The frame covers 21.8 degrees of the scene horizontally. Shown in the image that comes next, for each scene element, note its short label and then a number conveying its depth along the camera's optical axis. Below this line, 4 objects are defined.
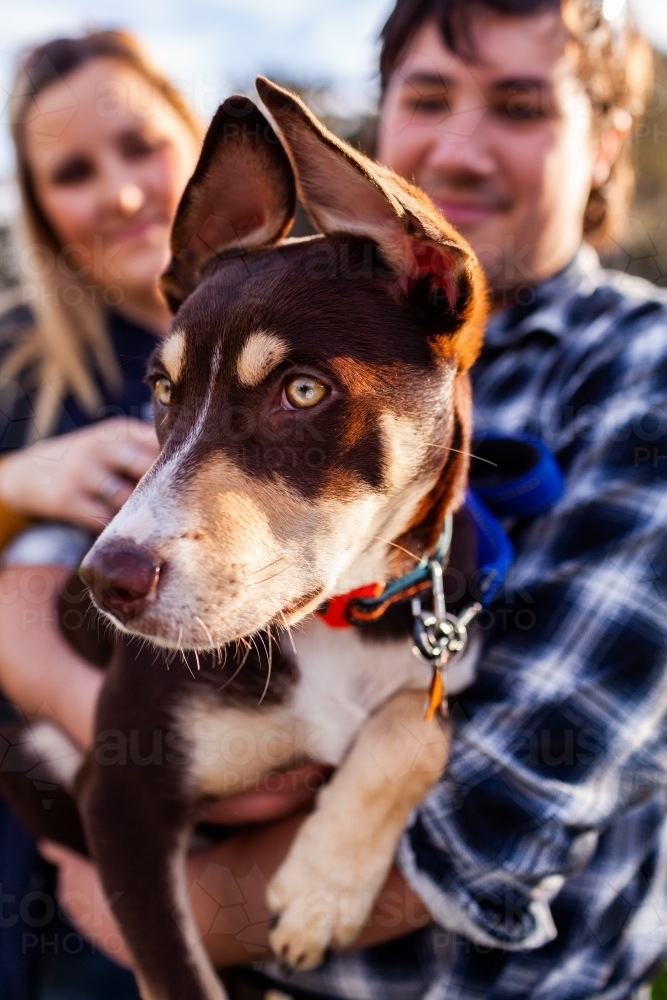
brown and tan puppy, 0.71
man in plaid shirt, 0.78
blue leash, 0.79
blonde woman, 0.97
